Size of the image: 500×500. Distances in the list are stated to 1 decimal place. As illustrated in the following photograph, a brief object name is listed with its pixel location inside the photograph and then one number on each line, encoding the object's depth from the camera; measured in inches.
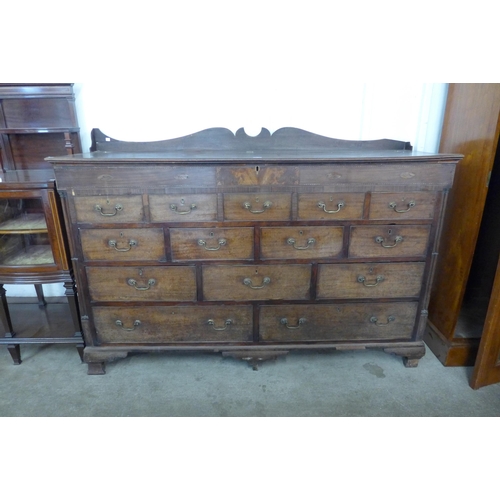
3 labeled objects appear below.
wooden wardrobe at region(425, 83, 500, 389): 68.7
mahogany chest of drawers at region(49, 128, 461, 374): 64.1
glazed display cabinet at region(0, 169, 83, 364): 67.8
